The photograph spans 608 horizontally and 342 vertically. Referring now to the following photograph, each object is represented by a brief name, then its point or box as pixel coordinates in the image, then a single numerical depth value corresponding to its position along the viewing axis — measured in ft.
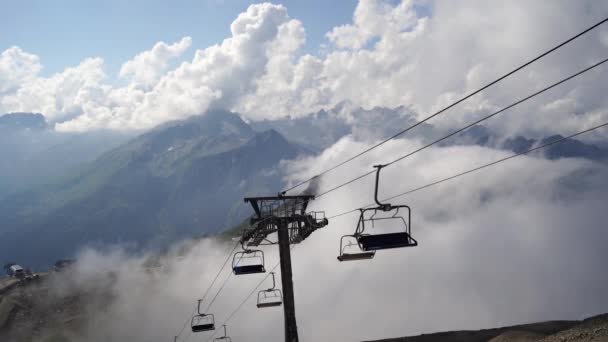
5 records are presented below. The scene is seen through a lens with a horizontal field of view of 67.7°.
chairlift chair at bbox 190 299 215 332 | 145.48
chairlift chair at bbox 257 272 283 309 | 112.13
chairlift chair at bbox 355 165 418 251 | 75.43
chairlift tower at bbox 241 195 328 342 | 100.89
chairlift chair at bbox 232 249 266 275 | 104.47
